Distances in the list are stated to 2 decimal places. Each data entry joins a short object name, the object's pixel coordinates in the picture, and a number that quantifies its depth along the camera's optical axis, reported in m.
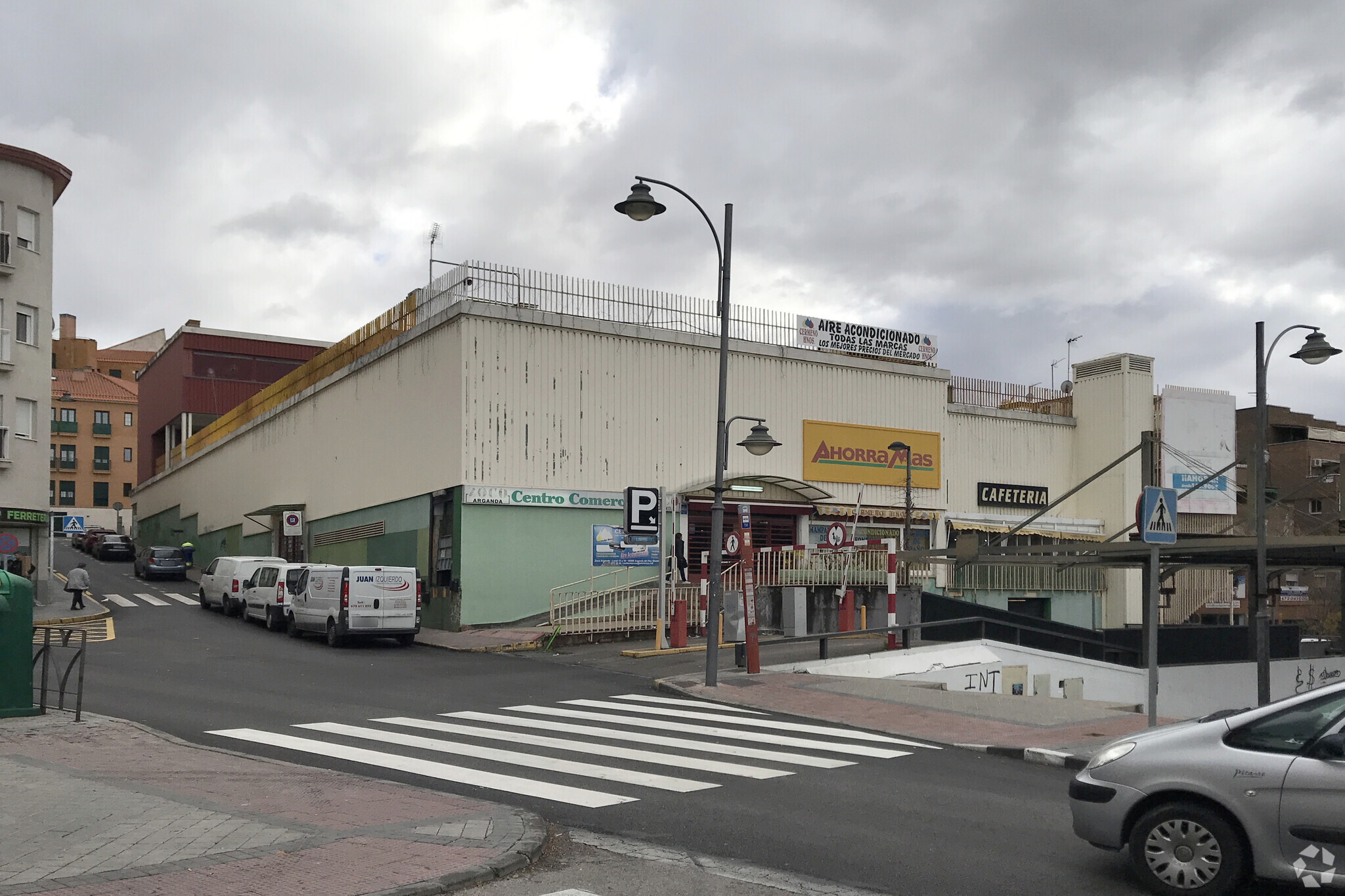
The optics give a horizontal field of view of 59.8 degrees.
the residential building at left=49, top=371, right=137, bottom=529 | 99.00
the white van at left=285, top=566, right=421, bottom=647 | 26.20
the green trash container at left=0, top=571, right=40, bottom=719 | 13.11
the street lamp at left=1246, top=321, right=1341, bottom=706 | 19.72
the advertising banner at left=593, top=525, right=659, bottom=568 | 32.12
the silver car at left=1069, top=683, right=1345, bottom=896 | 6.55
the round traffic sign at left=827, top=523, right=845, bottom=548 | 27.81
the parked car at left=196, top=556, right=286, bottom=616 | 35.00
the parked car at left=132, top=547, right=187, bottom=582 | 52.03
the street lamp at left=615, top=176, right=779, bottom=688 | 17.94
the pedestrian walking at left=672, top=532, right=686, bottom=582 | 31.41
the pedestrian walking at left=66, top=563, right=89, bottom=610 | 35.12
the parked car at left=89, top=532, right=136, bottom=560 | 68.44
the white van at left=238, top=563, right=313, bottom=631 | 29.78
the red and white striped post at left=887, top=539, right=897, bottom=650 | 23.91
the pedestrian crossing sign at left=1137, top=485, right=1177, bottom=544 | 12.77
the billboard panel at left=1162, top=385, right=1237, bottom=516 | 43.75
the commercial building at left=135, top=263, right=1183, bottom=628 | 31.12
